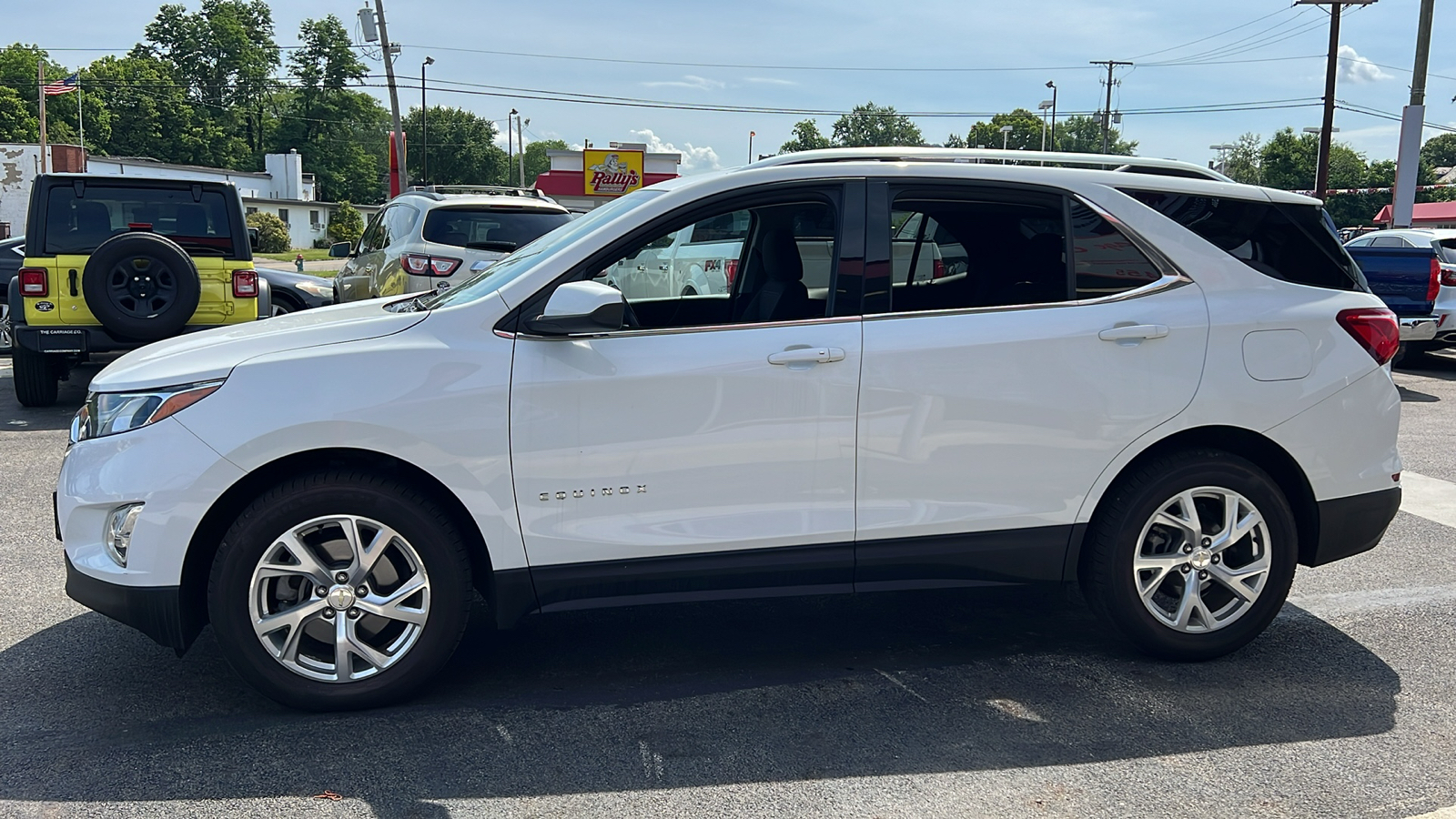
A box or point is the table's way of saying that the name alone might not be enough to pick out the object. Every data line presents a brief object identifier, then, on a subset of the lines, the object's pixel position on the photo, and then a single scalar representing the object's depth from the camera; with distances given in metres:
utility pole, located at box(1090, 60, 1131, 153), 67.91
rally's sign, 42.84
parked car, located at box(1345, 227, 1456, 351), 12.55
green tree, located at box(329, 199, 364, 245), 61.84
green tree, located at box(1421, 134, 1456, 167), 129.00
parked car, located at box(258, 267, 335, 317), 12.34
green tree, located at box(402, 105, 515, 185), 111.50
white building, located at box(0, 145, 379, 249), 50.06
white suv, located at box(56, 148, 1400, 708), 3.49
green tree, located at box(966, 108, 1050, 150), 118.69
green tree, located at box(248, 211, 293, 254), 57.75
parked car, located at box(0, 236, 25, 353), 13.14
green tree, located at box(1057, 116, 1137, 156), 128.62
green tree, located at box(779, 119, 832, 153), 132.38
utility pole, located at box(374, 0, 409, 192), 33.83
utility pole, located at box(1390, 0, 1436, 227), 23.02
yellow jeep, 8.70
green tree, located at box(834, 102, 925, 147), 117.77
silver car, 9.68
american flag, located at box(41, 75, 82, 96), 45.50
